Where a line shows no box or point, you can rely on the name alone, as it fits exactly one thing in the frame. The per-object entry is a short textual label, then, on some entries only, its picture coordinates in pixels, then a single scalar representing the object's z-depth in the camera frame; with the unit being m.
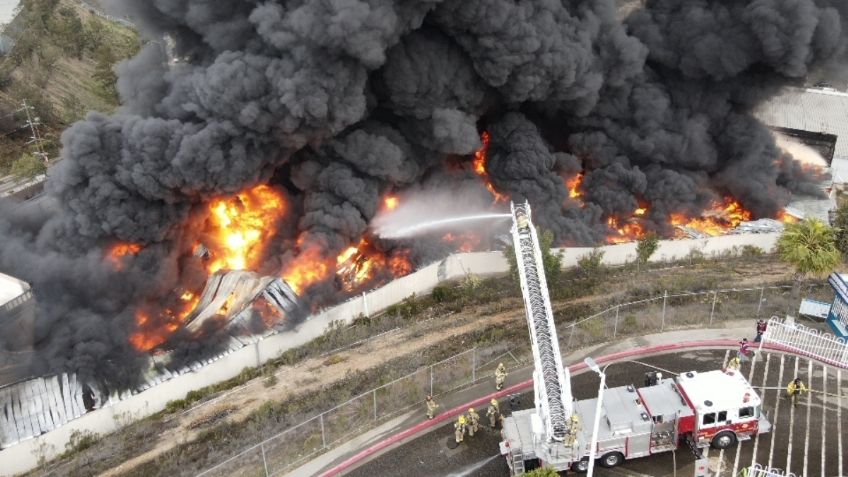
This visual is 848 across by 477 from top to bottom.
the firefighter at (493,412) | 21.91
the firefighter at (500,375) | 23.78
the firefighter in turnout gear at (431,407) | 22.59
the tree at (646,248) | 31.91
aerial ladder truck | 19.05
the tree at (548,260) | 29.44
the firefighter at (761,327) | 24.33
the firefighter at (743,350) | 24.28
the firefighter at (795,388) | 22.10
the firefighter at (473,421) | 21.75
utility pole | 41.07
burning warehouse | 28.66
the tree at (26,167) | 37.84
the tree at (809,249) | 24.55
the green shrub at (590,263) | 32.38
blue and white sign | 23.50
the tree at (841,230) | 31.97
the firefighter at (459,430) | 21.70
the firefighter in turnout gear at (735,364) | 22.83
